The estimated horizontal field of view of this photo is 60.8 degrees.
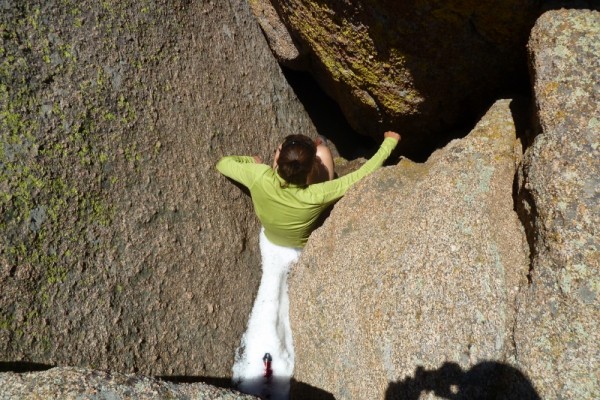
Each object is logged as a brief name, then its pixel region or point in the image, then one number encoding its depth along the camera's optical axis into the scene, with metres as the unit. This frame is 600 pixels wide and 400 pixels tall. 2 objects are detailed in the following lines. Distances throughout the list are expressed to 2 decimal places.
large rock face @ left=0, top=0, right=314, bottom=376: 3.39
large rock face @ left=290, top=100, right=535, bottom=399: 3.40
